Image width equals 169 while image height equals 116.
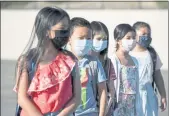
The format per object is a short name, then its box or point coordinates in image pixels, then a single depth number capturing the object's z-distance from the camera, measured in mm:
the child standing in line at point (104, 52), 5980
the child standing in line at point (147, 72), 7024
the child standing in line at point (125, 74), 6535
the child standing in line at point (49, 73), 3872
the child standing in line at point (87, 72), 5234
